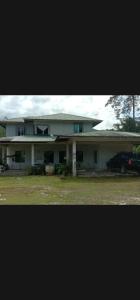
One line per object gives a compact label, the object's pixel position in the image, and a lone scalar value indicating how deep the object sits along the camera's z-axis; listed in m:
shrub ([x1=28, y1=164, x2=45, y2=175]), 16.81
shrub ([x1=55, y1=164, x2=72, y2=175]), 16.29
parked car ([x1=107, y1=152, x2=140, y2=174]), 16.48
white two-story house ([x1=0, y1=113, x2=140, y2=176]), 18.00
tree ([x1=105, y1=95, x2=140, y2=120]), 31.26
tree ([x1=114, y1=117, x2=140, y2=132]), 32.09
